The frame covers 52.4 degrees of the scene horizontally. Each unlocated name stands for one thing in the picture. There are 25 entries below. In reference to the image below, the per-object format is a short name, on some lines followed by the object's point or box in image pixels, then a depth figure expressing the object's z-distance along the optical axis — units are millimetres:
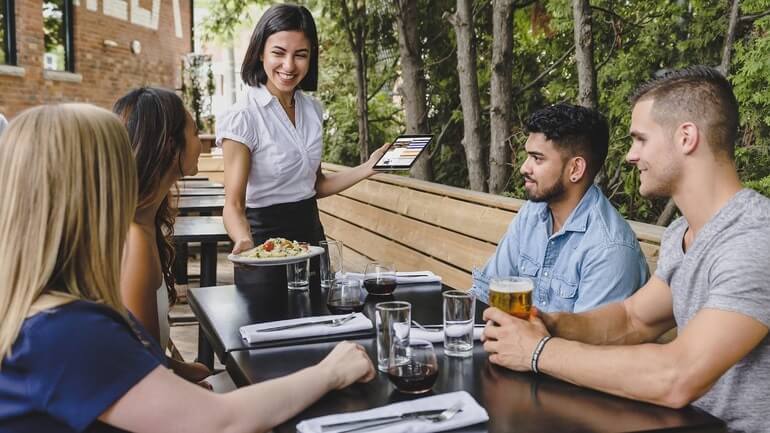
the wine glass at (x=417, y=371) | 1594
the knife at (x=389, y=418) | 1412
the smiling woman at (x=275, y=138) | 3186
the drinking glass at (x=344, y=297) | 2277
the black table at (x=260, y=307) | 2049
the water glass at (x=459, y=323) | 1858
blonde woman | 1153
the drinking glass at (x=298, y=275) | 2631
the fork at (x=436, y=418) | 1406
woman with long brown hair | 1983
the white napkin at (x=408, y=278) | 2689
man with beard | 2330
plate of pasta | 2545
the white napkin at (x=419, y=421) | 1406
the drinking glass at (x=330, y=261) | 2625
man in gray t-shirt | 1535
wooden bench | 3581
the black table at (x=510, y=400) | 1455
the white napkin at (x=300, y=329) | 1988
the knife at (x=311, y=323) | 2062
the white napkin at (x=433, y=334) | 1975
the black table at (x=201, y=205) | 5391
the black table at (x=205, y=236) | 4238
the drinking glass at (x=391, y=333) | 1718
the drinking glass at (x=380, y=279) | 2516
